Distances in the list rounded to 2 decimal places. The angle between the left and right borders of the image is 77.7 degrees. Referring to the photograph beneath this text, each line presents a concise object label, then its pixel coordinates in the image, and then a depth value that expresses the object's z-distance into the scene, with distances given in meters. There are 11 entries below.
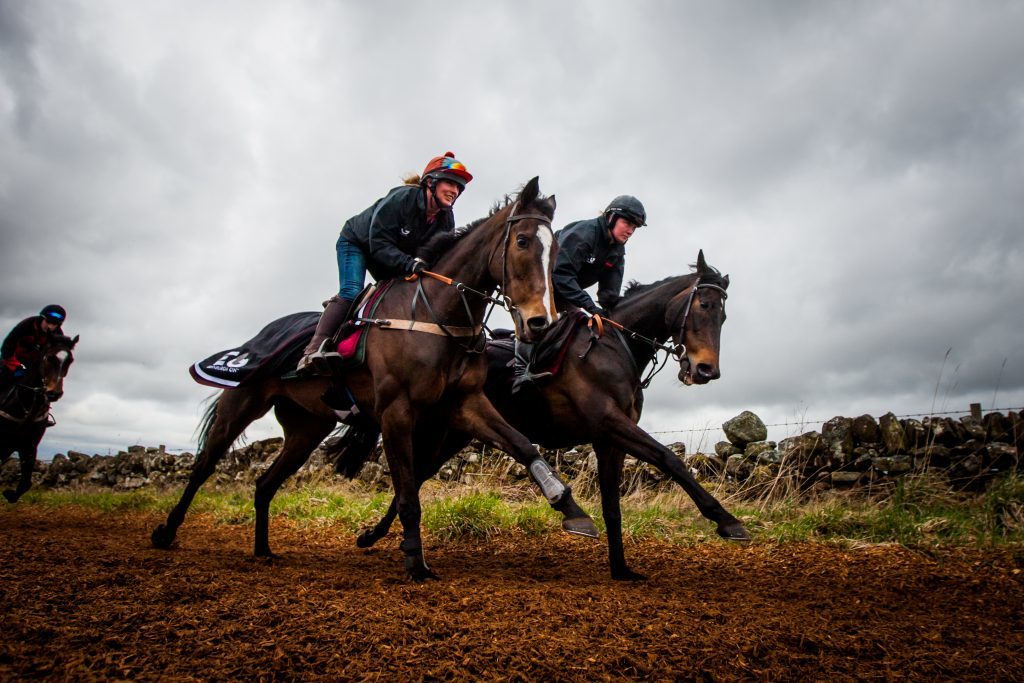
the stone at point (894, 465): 7.41
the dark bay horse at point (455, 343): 4.16
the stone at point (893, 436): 7.60
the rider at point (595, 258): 5.41
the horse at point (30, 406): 8.96
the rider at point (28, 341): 9.07
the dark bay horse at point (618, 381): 4.78
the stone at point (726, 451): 8.99
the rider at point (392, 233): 4.83
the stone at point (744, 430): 8.91
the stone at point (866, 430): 7.84
